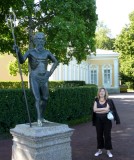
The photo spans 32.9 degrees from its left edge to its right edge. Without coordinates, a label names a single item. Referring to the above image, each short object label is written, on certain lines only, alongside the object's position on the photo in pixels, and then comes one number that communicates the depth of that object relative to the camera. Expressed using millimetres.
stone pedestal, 4467
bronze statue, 4799
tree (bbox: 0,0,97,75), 12655
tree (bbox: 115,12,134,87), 35053
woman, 5717
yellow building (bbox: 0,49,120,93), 32792
